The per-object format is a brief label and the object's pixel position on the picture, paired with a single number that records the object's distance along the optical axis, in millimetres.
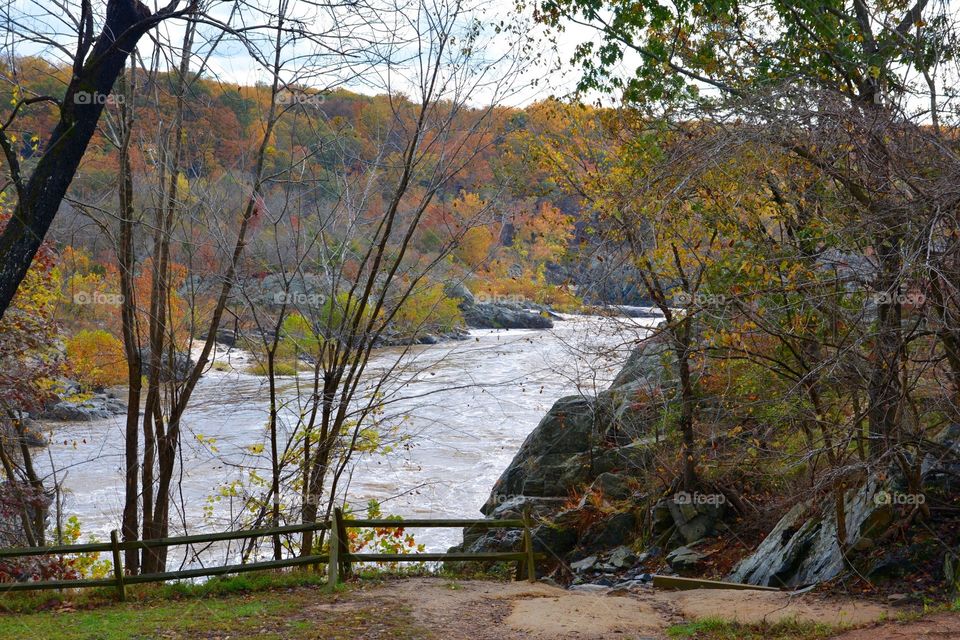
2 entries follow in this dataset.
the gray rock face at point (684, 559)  11780
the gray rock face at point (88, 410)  25109
